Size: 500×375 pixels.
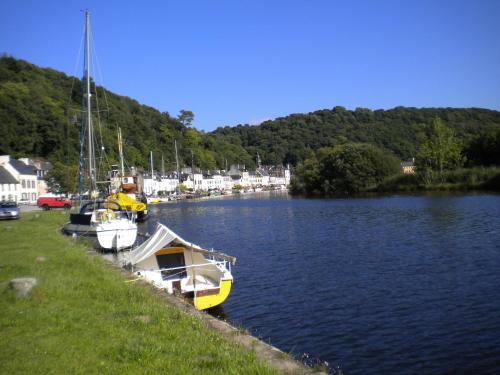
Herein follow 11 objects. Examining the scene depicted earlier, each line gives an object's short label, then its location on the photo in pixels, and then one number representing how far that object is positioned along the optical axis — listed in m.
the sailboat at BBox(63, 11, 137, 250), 31.30
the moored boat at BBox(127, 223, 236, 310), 17.23
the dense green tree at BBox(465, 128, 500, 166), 99.62
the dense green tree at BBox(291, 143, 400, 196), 112.56
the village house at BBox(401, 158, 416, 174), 176.11
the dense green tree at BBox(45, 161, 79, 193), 81.00
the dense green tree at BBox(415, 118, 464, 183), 100.82
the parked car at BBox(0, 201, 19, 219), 44.62
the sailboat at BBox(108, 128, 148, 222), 53.50
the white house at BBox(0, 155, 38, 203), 85.25
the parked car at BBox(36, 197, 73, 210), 65.81
